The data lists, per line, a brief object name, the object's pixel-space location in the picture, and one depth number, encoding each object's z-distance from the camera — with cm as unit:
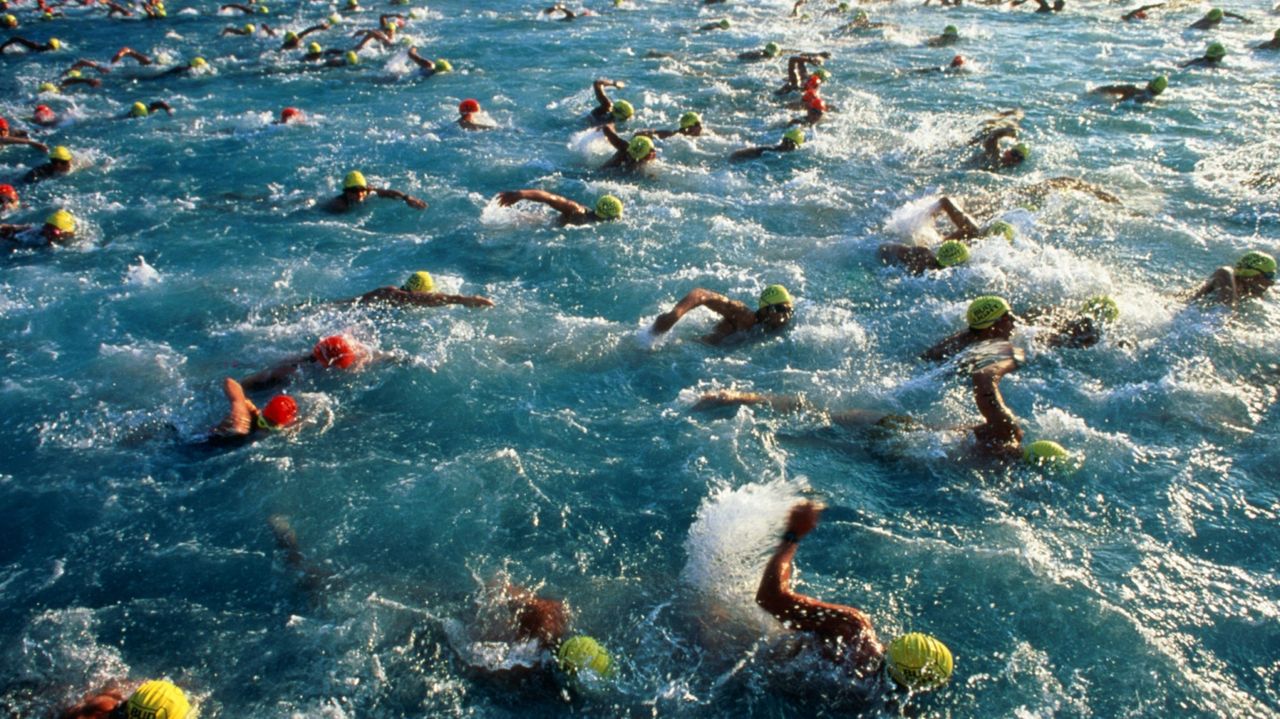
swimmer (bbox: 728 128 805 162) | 1365
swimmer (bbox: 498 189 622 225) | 1107
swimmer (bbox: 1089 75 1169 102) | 1562
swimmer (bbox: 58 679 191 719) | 466
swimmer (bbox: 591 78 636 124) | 1566
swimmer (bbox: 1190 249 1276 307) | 870
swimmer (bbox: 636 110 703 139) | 1438
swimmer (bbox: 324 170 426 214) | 1198
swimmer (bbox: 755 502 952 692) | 473
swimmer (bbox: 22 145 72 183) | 1334
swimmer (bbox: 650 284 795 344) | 832
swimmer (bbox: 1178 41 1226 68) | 1747
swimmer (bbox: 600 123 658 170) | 1293
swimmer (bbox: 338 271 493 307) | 946
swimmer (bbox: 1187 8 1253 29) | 2067
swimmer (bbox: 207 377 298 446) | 726
